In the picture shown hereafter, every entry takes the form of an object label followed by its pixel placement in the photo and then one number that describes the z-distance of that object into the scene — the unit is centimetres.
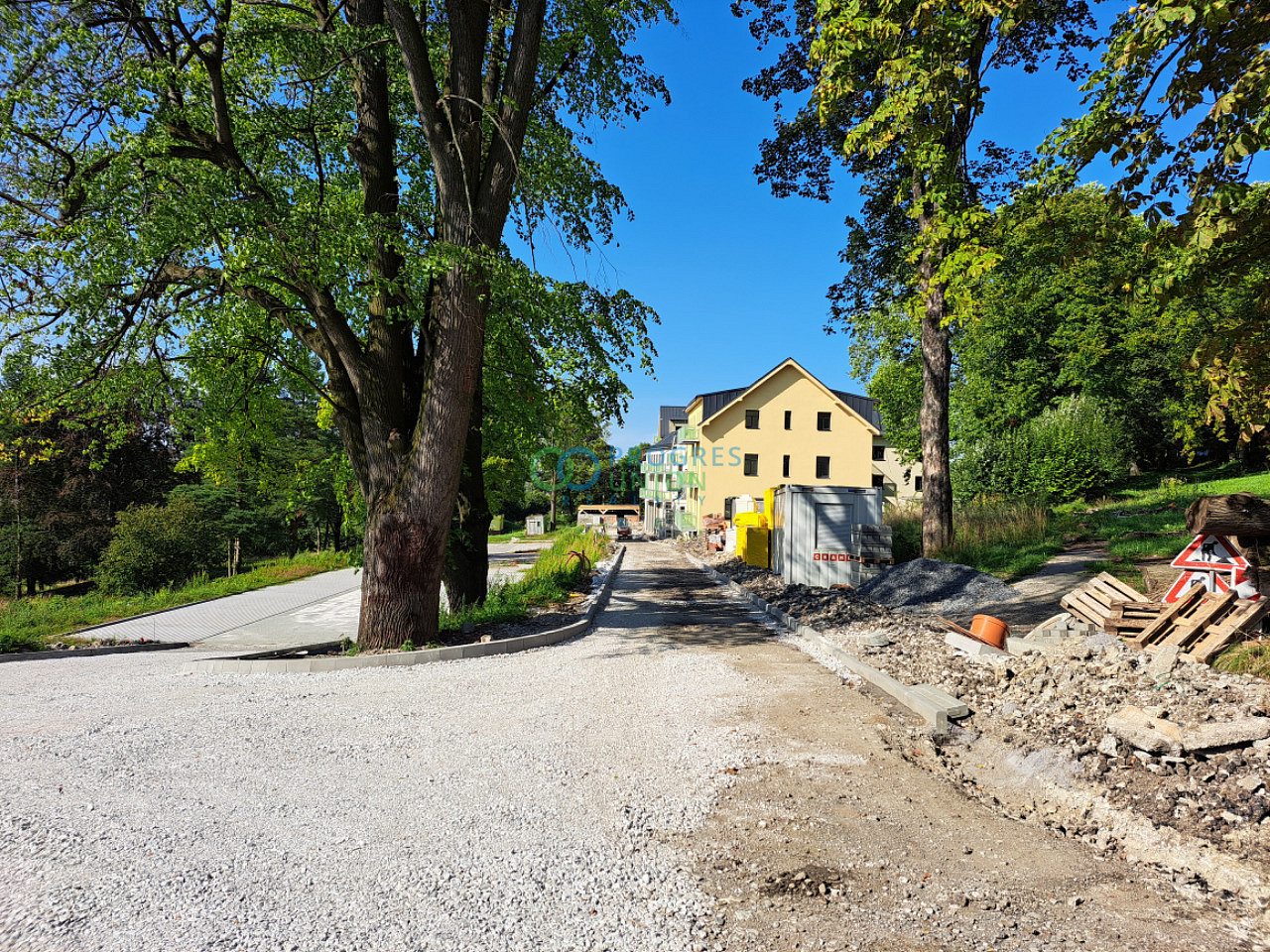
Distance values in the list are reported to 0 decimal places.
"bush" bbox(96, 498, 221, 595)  1873
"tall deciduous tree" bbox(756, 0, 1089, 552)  689
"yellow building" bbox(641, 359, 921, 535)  3628
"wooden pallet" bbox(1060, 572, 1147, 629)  691
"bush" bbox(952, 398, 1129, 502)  2252
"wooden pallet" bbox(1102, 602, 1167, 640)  653
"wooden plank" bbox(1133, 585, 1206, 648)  601
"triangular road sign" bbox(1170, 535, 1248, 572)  643
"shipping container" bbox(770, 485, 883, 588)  1305
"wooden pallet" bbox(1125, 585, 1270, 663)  542
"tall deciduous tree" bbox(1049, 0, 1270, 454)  518
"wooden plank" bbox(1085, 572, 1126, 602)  699
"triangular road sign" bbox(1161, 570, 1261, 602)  623
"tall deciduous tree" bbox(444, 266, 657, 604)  904
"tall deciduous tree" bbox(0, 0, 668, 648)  741
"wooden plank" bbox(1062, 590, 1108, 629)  695
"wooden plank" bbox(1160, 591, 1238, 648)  564
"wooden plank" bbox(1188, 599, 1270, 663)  534
